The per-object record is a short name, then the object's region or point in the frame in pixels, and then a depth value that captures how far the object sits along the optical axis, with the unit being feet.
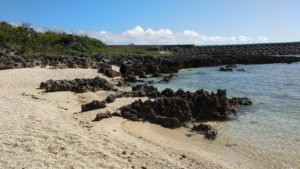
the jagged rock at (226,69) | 89.87
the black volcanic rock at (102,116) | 30.30
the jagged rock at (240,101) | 40.30
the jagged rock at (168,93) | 41.39
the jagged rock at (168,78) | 65.30
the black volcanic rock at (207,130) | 27.41
